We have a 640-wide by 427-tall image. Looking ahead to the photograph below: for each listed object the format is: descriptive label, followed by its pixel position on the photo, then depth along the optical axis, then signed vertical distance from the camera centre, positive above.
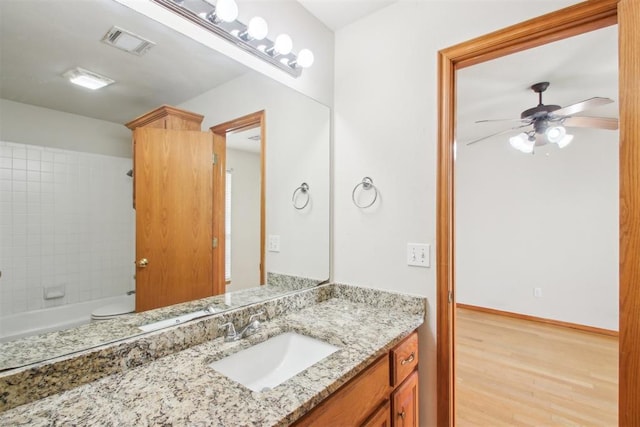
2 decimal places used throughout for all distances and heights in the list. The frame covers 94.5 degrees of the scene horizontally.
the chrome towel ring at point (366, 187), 1.65 +0.16
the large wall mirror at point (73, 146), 0.77 +0.20
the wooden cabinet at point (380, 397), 0.90 -0.65
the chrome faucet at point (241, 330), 1.17 -0.47
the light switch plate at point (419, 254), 1.46 -0.20
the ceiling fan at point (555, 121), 2.37 +0.79
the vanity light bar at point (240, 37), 1.10 +0.78
